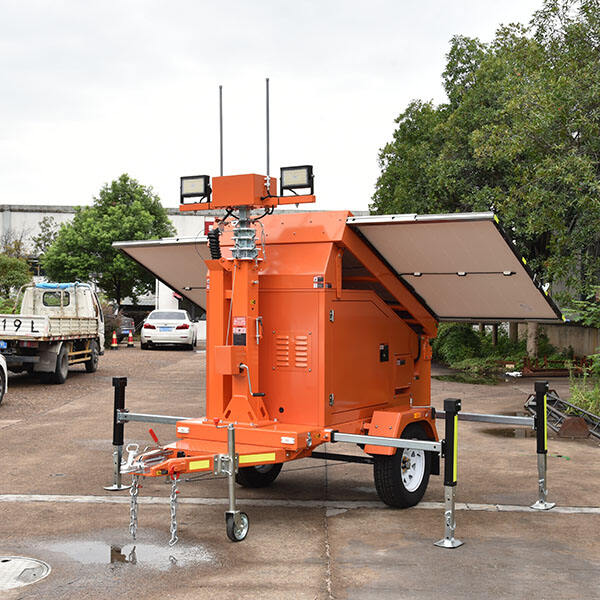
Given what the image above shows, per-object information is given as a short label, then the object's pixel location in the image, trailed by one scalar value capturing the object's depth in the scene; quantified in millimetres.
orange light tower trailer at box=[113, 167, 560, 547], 6793
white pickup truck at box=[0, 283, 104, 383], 17109
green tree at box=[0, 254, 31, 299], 32406
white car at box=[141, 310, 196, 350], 30844
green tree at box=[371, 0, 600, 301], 14711
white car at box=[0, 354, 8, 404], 14086
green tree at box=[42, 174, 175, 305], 40219
